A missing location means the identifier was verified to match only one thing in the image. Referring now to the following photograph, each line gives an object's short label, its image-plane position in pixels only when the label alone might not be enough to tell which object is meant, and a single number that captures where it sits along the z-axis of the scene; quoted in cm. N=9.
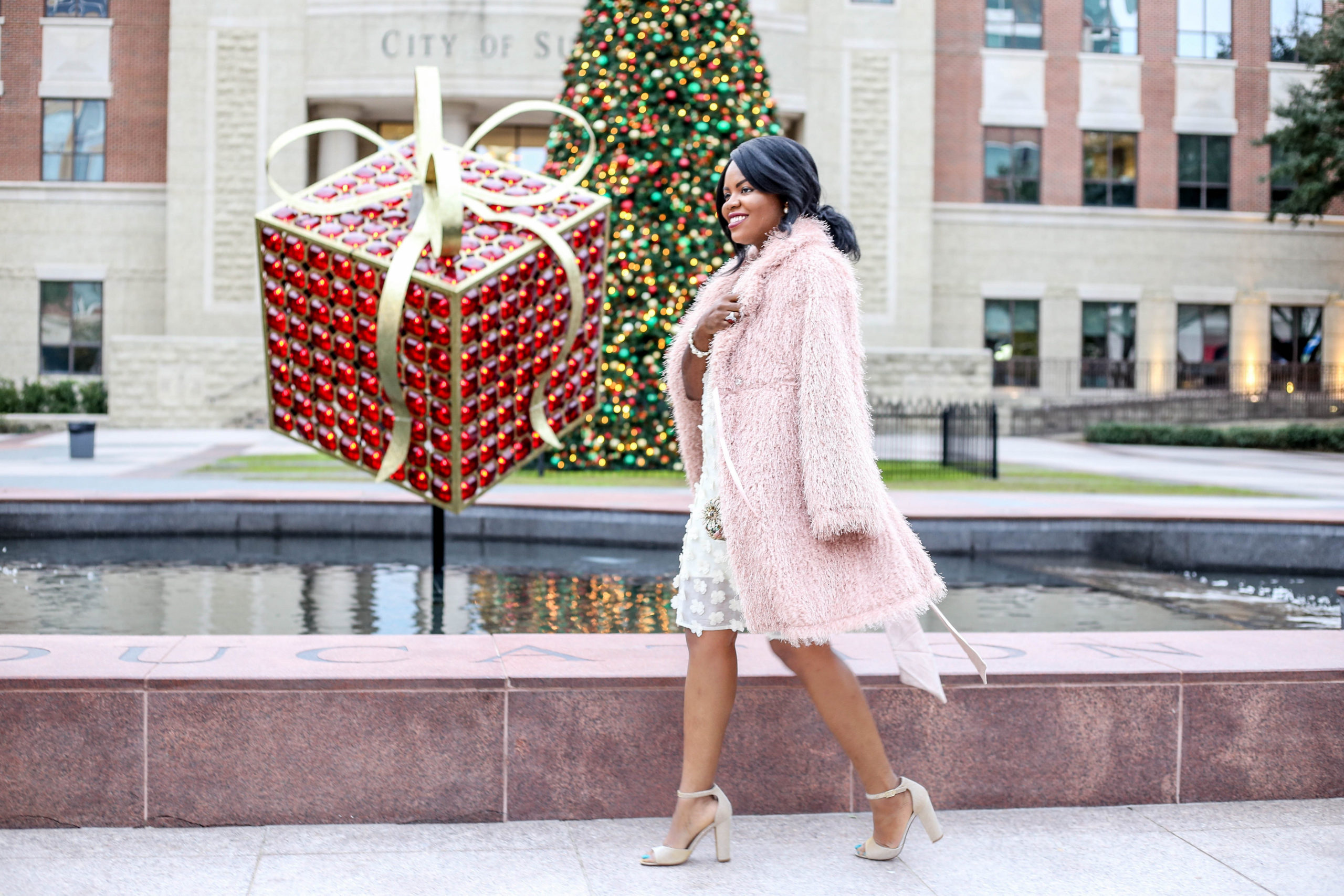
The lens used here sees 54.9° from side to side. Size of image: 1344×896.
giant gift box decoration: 532
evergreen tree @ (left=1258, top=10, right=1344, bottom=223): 2850
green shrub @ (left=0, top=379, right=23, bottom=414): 2917
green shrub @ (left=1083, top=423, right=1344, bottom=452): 2630
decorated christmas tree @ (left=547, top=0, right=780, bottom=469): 1394
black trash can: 1756
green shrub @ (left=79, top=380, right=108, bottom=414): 2977
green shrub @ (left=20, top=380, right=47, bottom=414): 2945
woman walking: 304
